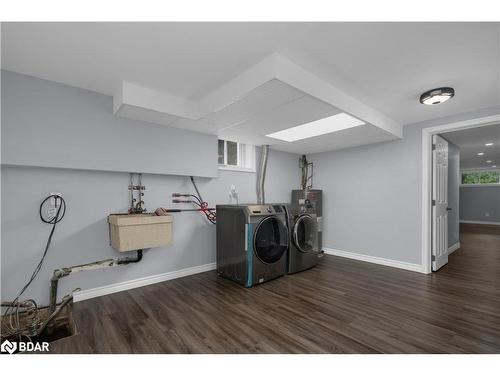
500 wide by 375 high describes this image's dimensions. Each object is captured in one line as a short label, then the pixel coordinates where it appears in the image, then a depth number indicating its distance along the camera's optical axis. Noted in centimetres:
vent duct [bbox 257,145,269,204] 394
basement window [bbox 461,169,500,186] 864
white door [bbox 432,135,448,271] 334
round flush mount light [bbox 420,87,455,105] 234
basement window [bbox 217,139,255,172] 377
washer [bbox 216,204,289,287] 275
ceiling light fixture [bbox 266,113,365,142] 284
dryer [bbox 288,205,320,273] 322
